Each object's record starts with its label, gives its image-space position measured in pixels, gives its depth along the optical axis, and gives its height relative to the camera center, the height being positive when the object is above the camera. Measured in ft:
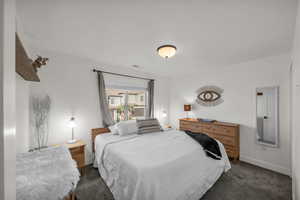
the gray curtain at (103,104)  9.80 -0.31
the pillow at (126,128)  9.04 -2.08
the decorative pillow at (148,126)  9.54 -2.05
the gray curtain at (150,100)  13.26 +0.02
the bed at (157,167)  4.46 -2.92
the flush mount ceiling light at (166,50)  6.57 +2.73
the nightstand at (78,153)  7.55 -3.31
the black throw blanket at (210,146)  6.66 -2.60
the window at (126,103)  11.39 -0.32
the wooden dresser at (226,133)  9.47 -2.73
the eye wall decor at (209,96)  11.28 +0.42
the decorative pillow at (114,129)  9.25 -2.26
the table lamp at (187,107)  12.82 -0.73
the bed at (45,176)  3.27 -2.36
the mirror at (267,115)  8.37 -1.09
